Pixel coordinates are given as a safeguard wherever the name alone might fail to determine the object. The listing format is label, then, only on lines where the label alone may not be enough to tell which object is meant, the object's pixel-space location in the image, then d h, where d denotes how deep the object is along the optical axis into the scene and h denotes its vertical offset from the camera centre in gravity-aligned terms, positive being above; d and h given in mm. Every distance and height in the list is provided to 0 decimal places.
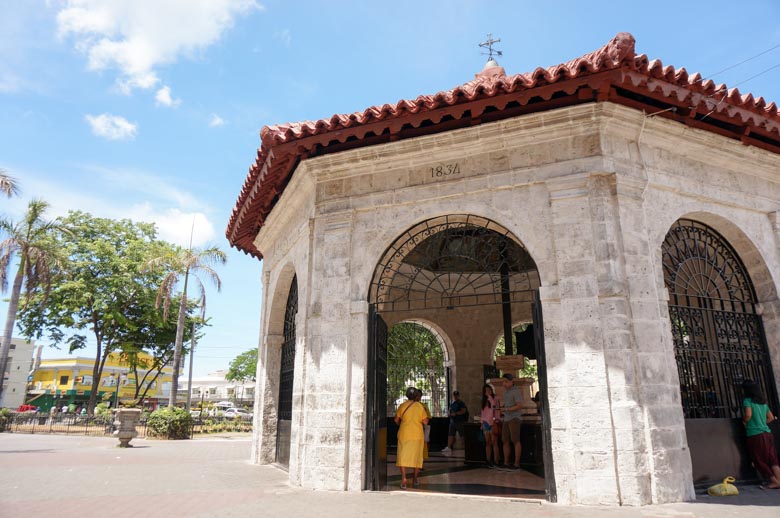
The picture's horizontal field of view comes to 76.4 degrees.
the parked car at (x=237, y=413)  39222 -1868
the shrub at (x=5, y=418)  20344 -1041
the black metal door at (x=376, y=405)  6270 -207
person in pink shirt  9180 -638
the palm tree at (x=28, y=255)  17516 +4764
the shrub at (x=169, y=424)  16891 -1086
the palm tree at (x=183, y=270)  20766 +4929
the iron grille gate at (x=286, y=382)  8500 +140
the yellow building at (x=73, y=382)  43941 +877
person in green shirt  6109 -545
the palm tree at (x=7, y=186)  13812 +5587
